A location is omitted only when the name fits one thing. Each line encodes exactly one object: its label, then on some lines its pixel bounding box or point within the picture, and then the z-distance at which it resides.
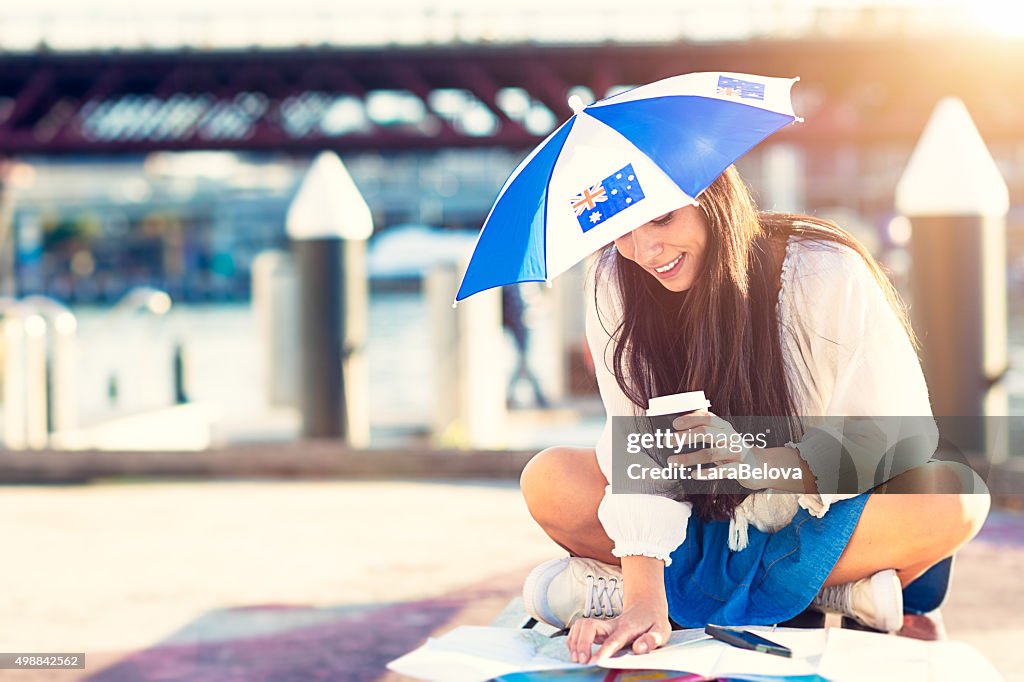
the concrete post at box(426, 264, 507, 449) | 9.16
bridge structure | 37.12
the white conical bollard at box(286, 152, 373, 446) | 6.73
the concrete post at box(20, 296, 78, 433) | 8.30
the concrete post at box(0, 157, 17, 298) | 77.06
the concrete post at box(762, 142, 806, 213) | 78.88
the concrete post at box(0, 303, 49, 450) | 8.15
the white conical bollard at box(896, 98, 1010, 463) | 5.63
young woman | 2.32
